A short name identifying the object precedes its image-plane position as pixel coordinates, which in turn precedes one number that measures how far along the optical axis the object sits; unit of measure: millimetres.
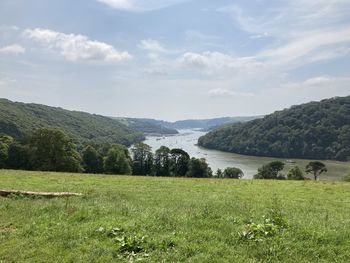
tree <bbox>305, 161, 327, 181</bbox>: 123625
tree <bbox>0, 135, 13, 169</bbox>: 83212
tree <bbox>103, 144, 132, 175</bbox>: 93375
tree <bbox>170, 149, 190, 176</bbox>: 114062
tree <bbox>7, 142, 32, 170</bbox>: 81900
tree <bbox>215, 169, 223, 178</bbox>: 118400
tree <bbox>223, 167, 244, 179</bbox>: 117125
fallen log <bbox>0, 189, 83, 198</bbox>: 17844
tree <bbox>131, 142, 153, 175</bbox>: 114250
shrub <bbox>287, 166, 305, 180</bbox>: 105438
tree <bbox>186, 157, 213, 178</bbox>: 107250
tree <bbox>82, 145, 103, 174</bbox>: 96725
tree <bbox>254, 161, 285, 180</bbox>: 118738
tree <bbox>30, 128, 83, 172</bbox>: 74750
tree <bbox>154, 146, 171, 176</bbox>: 112312
